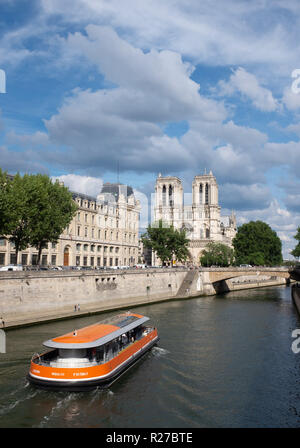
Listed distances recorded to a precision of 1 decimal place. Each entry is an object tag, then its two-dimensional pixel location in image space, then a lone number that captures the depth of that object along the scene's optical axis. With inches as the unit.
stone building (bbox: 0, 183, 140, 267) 2925.7
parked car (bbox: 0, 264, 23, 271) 1824.3
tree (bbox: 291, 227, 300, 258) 4114.2
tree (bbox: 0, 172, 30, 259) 1658.5
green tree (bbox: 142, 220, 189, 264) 3794.3
